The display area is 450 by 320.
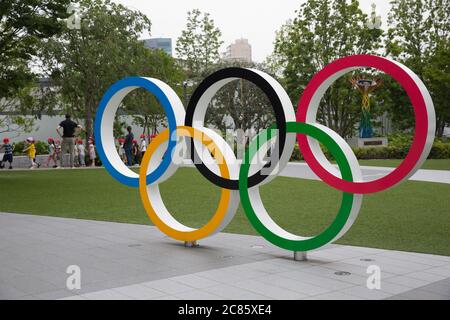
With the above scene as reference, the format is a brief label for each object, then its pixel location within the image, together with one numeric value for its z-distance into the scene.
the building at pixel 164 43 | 146.88
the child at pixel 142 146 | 25.98
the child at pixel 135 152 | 25.93
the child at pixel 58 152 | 25.72
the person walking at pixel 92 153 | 24.75
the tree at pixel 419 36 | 38.69
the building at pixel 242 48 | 100.80
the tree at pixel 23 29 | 15.77
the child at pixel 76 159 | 25.22
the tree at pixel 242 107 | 34.04
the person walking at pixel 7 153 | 23.93
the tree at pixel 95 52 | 25.08
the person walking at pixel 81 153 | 24.88
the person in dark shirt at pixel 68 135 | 19.47
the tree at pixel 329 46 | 31.91
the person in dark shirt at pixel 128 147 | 24.19
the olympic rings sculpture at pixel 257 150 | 6.28
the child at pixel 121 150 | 27.62
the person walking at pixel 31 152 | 24.49
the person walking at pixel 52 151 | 25.09
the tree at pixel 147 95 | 26.16
